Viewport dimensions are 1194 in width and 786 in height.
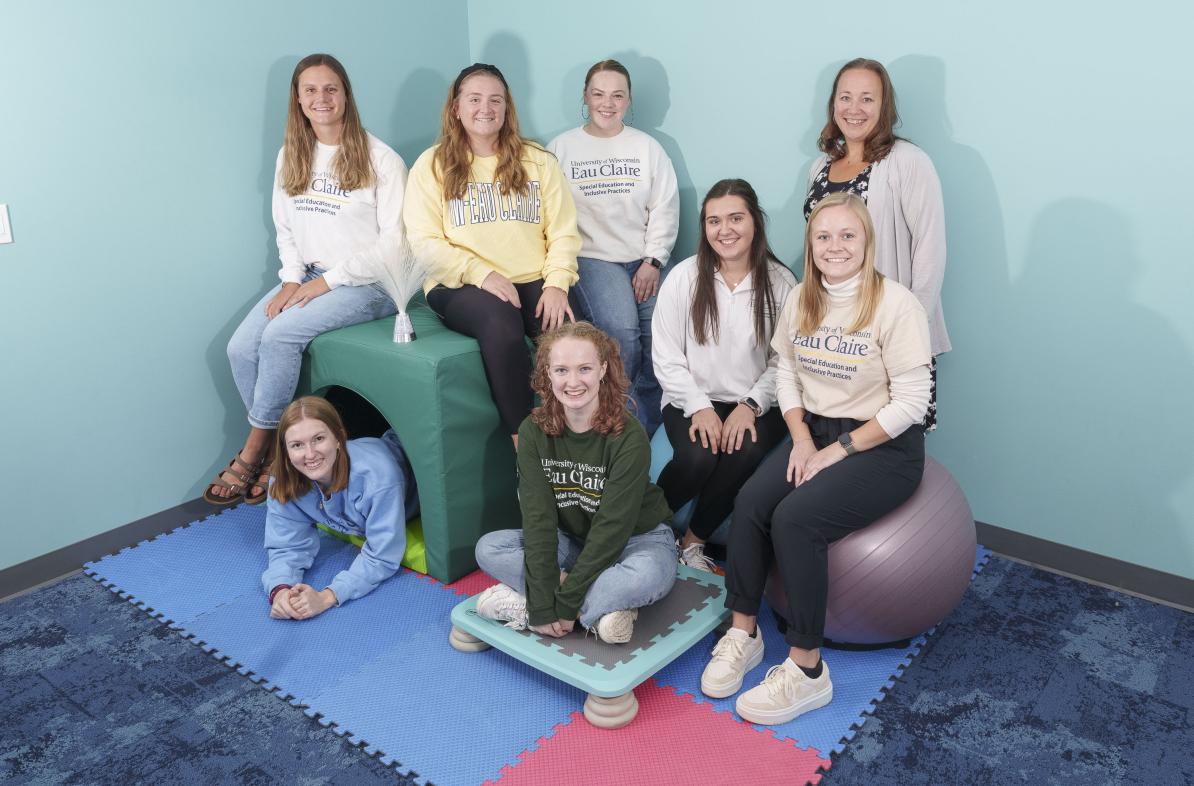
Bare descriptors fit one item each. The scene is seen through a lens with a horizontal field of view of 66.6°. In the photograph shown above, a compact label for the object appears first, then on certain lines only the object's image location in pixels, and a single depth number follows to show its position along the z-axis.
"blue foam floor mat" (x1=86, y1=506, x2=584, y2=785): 2.03
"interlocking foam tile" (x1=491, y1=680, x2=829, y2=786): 1.91
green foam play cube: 2.52
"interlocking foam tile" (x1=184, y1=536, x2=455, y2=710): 2.28
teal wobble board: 2.06
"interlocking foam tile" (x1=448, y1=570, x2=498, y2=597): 2.64
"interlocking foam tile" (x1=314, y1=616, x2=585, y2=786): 1.97
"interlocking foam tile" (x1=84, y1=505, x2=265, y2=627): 2.63
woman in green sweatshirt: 2.20
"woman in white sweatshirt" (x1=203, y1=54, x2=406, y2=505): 2.83
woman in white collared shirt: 2.55
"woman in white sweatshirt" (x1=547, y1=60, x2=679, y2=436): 3.06
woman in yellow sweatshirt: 2.74
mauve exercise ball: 2.13
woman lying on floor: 2.53
